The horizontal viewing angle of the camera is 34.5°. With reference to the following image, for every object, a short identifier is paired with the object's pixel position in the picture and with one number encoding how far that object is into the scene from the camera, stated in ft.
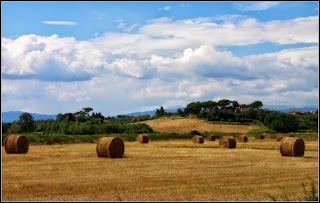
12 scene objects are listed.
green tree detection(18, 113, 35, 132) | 290.15
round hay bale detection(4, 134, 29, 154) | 108.47
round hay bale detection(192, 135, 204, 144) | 173.10
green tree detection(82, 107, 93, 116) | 494.38
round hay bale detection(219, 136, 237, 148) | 142.51
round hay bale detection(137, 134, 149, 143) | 171.32
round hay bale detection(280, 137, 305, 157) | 104.83
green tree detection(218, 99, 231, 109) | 508.12
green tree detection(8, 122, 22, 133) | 263.12
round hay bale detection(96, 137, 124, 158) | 97.96
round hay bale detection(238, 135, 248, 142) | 191.81
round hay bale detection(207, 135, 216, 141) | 198.90
